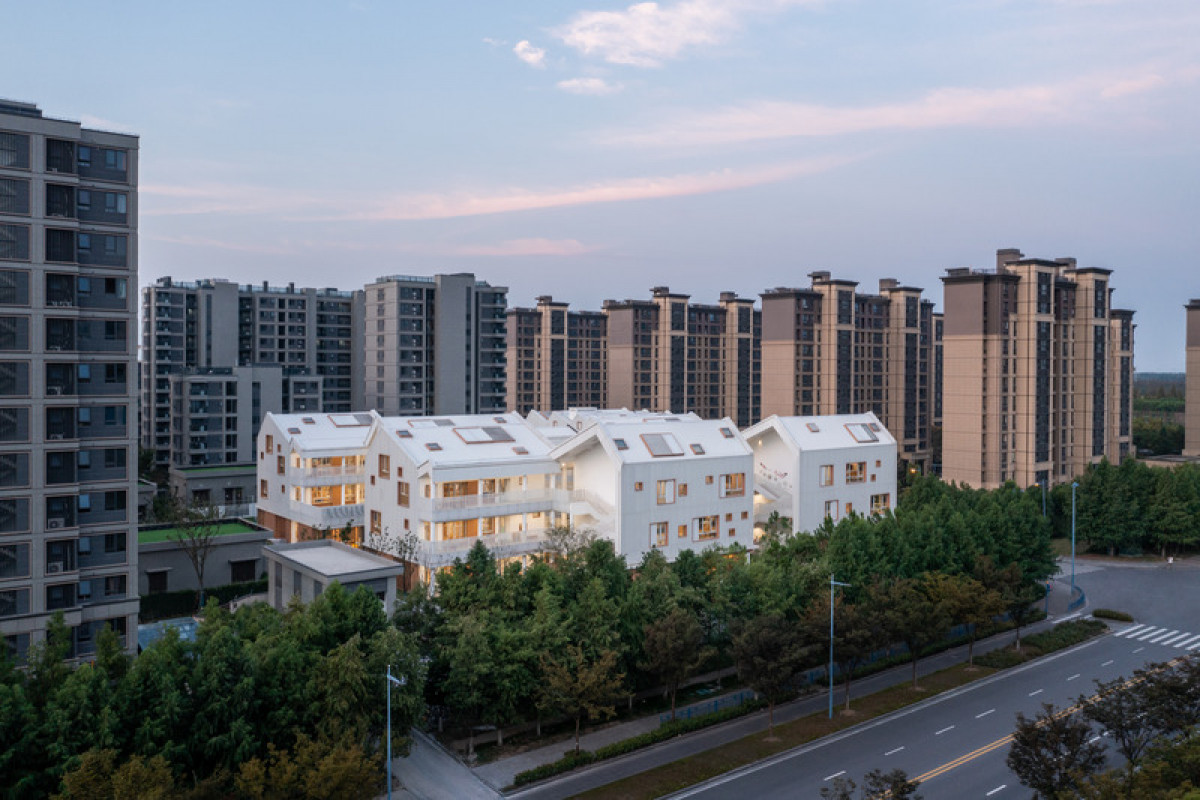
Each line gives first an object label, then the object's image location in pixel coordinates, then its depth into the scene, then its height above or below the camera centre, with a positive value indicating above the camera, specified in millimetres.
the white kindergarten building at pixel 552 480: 54344 -5264
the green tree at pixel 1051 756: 28281 -11075
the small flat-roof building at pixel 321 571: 42188 -8158
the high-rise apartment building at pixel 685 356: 132250 +6417
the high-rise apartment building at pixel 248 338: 105250 +7096
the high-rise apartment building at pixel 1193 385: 115938 +2399
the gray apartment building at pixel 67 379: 37812 +661
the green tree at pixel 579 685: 34219 -10713
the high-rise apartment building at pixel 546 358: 141000 +6179
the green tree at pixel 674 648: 36938 -10003
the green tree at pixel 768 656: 36719 -10296
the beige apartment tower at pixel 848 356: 110438 +5560
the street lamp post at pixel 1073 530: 62994 -9076
